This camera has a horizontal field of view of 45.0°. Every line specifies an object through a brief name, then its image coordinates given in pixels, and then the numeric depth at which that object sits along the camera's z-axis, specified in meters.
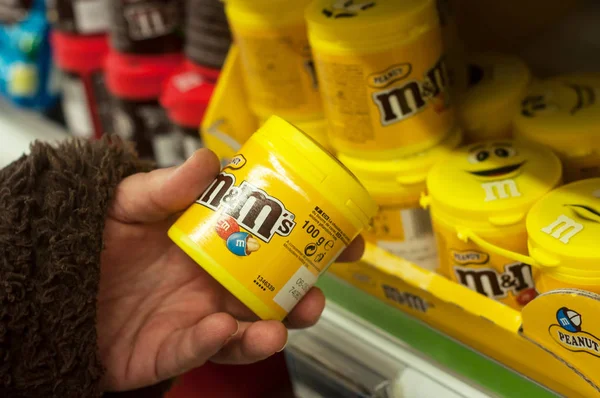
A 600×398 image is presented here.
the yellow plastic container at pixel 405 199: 0.74
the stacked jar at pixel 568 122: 0.69
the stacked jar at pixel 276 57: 0.79
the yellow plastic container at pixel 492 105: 0.78
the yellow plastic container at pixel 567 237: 0.55
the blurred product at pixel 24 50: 1.39
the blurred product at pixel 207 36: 0.99
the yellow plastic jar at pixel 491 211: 0.64
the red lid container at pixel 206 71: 1.04
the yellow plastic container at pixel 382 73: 0.68
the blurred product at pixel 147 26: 1.09
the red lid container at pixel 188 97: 1.04
